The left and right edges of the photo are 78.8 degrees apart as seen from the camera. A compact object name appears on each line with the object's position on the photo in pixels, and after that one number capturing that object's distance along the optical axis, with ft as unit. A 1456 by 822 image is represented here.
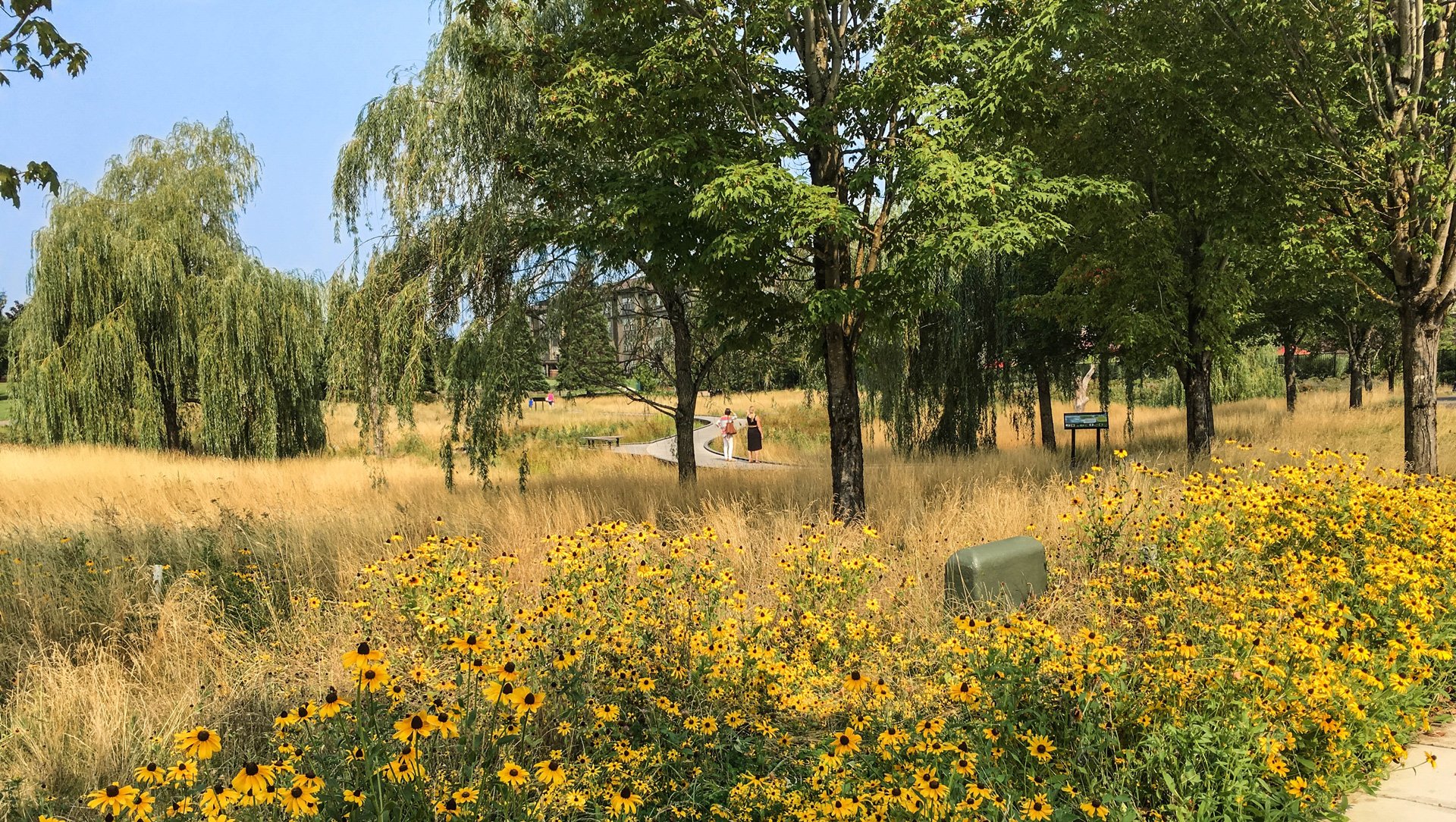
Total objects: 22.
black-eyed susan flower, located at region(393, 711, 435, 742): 7.30
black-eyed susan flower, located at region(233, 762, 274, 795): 6.65
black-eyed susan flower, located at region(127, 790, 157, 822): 6.56
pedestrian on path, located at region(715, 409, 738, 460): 78.54
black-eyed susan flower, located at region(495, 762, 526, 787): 8.05
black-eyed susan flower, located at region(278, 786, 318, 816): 6.77
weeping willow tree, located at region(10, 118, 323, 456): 58.65
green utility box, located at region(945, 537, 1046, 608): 16.90
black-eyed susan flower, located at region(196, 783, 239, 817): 6.93
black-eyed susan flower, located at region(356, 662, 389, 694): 7.73
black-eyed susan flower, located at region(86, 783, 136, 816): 6.49
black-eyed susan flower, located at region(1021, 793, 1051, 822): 8.49
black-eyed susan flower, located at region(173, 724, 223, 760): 6.75
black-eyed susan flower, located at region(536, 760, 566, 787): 7.65
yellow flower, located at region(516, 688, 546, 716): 8.31
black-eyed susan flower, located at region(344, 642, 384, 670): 7.48
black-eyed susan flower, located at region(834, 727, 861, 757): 8.68
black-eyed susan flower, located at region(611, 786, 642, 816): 7.88
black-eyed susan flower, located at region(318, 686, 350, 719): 7.50
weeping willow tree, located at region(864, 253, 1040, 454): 54.24
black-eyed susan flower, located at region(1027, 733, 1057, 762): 9.77
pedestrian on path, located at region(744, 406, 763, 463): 74.33
